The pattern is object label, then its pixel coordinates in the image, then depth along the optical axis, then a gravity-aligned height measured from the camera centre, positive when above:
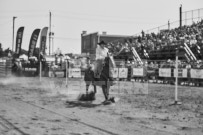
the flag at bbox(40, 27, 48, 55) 31.03 +2.61
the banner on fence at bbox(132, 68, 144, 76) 25.34 -0.41
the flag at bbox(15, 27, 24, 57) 35.00 +3.11
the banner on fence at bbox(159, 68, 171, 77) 22.92 -0.38
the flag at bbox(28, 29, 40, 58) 33.94 +2.86
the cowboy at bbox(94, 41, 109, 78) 10.53 +0.34
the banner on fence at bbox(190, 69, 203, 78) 20.75 -0.40
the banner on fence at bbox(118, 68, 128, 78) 27.09 -0.52
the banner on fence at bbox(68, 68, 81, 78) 29.67 -0.50
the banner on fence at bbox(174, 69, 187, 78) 21.75 -0.42
